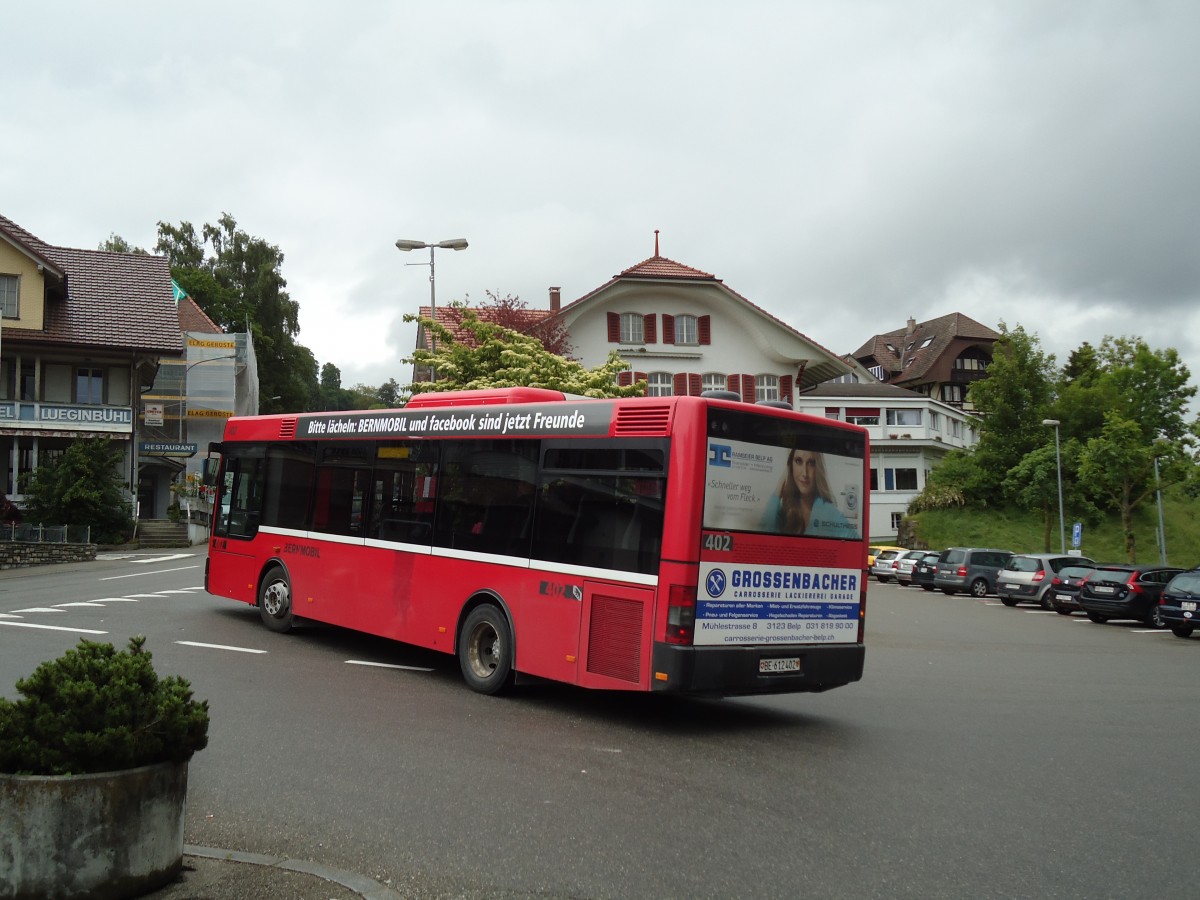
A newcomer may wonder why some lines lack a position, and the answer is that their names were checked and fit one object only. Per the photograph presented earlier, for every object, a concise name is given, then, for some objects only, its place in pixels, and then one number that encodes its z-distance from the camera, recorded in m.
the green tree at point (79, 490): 39.09
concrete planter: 4.48
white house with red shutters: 47.16
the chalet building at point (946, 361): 92.38
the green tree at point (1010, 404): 64.25
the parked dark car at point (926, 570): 39.00
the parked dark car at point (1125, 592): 25.30
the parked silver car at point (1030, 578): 31.34
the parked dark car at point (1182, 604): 21.83
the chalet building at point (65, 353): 43.22
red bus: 9.00
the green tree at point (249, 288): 69.94
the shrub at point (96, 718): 4.59
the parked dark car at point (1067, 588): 28.23
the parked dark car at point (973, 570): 36.59
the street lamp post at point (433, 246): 30.55
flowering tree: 25.77
